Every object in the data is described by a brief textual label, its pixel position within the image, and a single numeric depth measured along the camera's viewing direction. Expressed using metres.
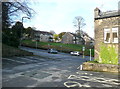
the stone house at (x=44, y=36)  81.71
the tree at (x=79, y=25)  55.38
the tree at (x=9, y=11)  17.92
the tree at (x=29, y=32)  65.25
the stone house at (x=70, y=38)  73.19
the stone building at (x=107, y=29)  12.13
